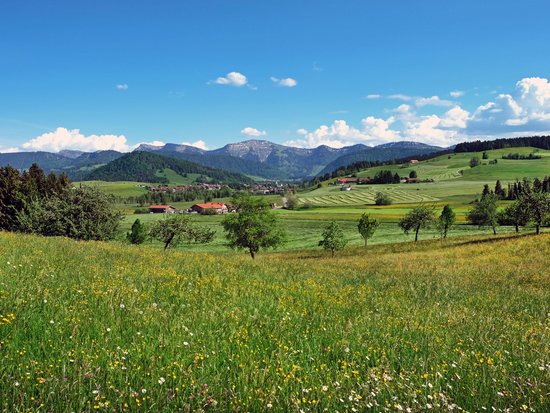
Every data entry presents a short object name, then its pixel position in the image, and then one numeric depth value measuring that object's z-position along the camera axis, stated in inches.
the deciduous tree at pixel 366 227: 2652.6
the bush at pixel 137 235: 3292.3
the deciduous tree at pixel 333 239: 2352.4
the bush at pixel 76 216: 1498.5
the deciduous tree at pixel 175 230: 2267.5
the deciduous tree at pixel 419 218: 2787.9
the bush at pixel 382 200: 5878.9
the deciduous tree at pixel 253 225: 1961.1
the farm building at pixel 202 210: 7259.8
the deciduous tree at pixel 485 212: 2869.1
